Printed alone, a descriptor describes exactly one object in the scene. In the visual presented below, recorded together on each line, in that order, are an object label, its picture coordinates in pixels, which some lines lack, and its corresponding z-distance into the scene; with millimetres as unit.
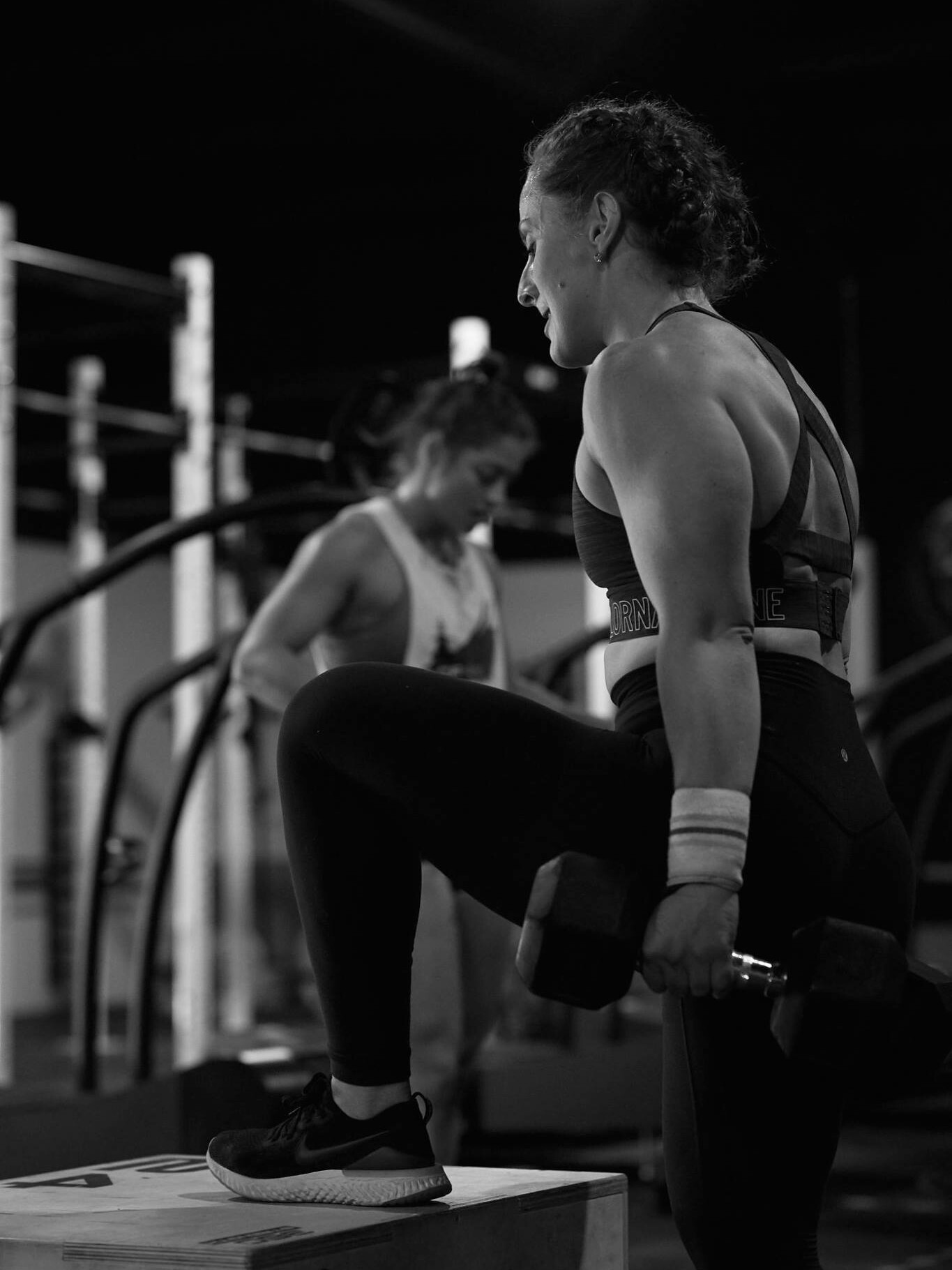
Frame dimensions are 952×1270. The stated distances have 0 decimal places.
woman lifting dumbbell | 3114
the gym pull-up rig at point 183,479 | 7222
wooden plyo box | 3208
